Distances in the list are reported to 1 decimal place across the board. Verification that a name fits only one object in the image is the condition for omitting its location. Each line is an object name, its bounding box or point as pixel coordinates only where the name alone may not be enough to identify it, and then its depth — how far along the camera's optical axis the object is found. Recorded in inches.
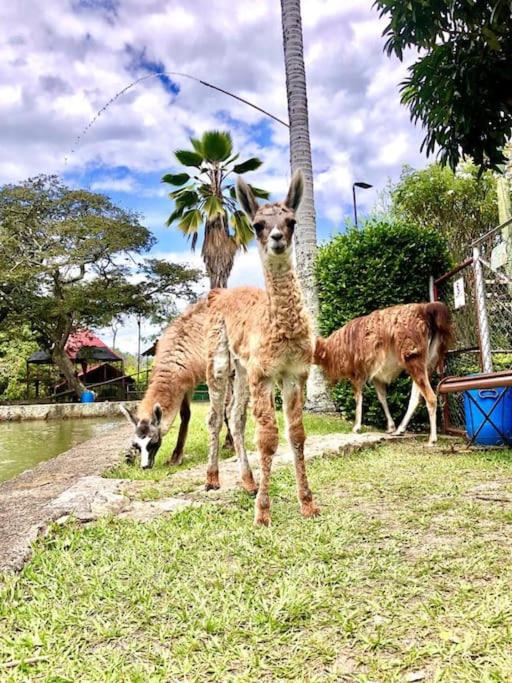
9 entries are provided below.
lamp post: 765.3
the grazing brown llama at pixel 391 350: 292.2
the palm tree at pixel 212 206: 639.1
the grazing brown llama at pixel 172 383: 244.4
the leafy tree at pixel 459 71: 166.6
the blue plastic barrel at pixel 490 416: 246.2
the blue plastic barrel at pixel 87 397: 1035.3
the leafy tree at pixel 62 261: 1031.6
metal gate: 272.4
